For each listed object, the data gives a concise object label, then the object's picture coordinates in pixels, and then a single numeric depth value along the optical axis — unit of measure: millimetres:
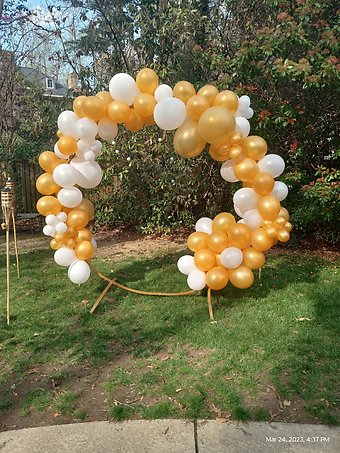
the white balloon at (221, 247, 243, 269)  4375
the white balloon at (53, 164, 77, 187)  4418
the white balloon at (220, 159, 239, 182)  4422
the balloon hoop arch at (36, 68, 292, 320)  3975
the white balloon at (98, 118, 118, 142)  4328
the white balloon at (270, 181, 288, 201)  4496
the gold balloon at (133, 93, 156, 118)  4125
